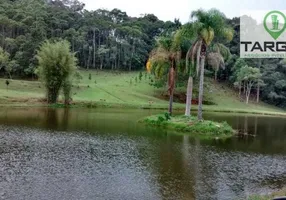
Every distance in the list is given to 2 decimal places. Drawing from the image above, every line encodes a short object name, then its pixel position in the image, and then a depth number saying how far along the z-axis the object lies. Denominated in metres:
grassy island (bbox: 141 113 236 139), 38.37
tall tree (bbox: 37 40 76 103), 62.75
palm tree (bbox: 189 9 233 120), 40.28
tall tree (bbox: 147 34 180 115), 46.06
